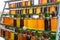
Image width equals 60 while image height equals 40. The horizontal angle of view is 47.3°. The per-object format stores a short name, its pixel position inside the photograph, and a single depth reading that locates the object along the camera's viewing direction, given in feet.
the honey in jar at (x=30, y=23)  3.79
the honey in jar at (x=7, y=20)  4.84
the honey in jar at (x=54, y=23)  3.00
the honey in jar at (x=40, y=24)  3.41
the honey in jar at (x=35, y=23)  3.59
